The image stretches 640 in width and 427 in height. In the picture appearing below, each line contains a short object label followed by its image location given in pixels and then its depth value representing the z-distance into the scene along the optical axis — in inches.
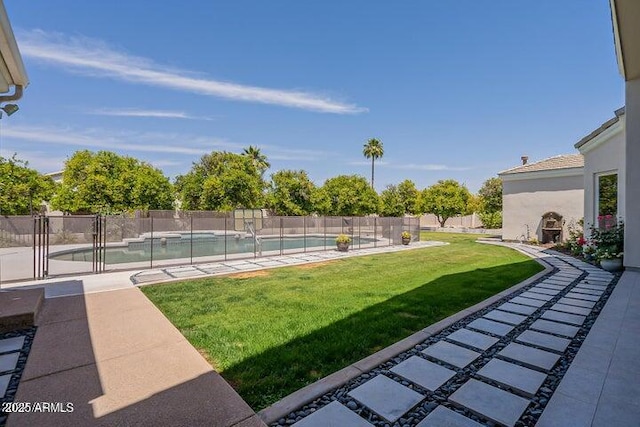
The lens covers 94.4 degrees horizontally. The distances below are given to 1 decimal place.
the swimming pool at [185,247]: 480.7
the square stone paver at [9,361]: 110.7
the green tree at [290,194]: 1065.5
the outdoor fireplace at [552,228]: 569.0
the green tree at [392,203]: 1334.9
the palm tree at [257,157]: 1444.4
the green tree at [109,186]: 828.6
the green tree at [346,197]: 1125.1
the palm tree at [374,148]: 1507.1
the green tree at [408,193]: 1422.2
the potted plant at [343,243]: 522.3
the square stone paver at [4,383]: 95.3
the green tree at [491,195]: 1090.7
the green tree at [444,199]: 1150.3
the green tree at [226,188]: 1005.8
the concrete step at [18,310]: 145.5
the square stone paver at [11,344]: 126.9
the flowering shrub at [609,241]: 293.0
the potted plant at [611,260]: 287.4
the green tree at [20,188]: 775.1
